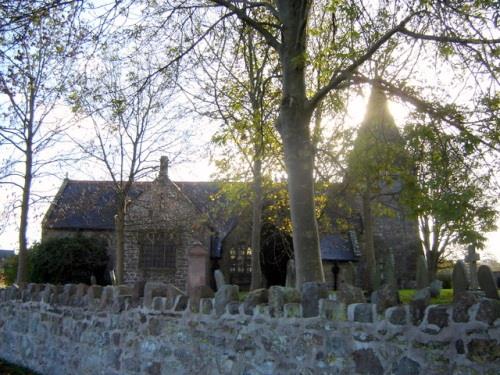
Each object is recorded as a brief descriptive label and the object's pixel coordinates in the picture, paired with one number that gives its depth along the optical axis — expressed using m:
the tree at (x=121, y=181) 20.04
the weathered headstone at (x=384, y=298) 4.18
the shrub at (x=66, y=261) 27.41
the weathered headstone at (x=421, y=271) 6.91
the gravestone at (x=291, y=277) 10.64
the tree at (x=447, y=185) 7.69
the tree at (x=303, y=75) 7.12
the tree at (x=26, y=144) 16.52
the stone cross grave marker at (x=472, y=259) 18.16
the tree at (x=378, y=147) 8.44
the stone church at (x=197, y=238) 25.69
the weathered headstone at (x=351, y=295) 4.46
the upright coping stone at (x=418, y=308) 3.94
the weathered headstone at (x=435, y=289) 8.68
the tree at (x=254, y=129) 9.15
